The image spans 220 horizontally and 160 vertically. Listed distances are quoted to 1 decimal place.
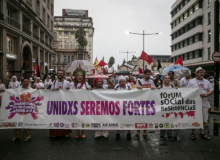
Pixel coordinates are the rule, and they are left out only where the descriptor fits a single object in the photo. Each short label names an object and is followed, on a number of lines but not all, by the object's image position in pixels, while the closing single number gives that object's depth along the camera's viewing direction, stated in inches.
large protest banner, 214.4
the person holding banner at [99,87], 218.2
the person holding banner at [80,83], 236.8
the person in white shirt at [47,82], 562.1
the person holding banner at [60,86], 220.5
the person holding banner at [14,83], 467.2
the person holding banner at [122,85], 234.7
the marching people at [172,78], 285.0
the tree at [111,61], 5645.2
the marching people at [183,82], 318.7
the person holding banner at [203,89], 218.2
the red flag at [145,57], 634.8
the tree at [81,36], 2985.2
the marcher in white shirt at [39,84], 486.2
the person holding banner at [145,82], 227.8
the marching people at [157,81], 461.5
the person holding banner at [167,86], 218.8
